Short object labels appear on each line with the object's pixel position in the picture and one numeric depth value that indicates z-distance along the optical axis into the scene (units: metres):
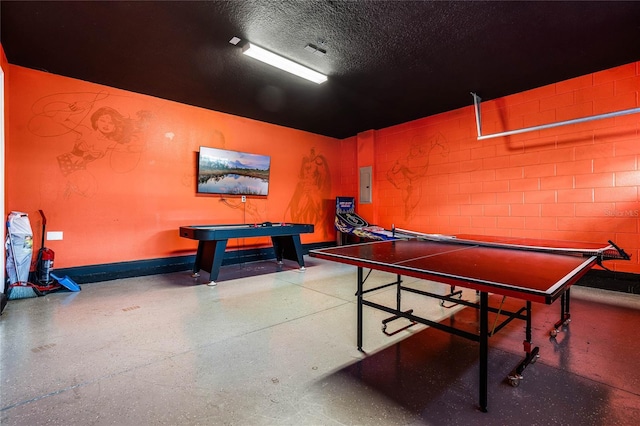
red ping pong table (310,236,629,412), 1.27
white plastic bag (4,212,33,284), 3.32
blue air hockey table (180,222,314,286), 3.97
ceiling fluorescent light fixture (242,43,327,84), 3.19
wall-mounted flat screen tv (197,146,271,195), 5.11
